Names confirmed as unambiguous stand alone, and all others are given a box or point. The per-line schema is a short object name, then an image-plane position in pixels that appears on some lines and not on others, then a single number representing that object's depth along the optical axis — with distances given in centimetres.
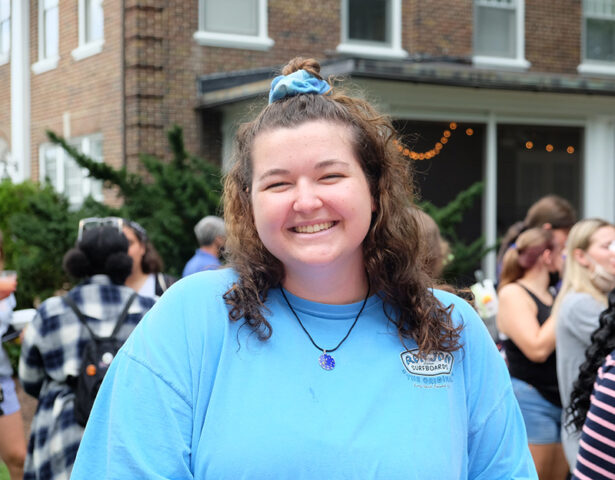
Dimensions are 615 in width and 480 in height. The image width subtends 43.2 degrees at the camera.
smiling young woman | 163
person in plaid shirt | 382
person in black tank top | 435
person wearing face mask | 388
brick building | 1140
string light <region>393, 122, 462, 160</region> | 1178
